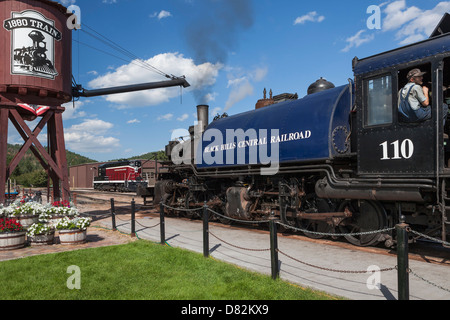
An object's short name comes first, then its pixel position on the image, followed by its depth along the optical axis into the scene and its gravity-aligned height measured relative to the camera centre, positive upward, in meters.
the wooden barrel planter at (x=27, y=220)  11.30 -1.77
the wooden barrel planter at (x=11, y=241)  9.14 -1.97
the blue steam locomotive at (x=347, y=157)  6.72 +0.17
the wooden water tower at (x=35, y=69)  12.35 +3.58
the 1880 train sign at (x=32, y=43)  12.38 +4.49
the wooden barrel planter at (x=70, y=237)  9.83 -2.01
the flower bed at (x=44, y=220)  9.66 -1.63
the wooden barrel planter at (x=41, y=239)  9.73 -2.06
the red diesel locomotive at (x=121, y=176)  40.47 -1.23
